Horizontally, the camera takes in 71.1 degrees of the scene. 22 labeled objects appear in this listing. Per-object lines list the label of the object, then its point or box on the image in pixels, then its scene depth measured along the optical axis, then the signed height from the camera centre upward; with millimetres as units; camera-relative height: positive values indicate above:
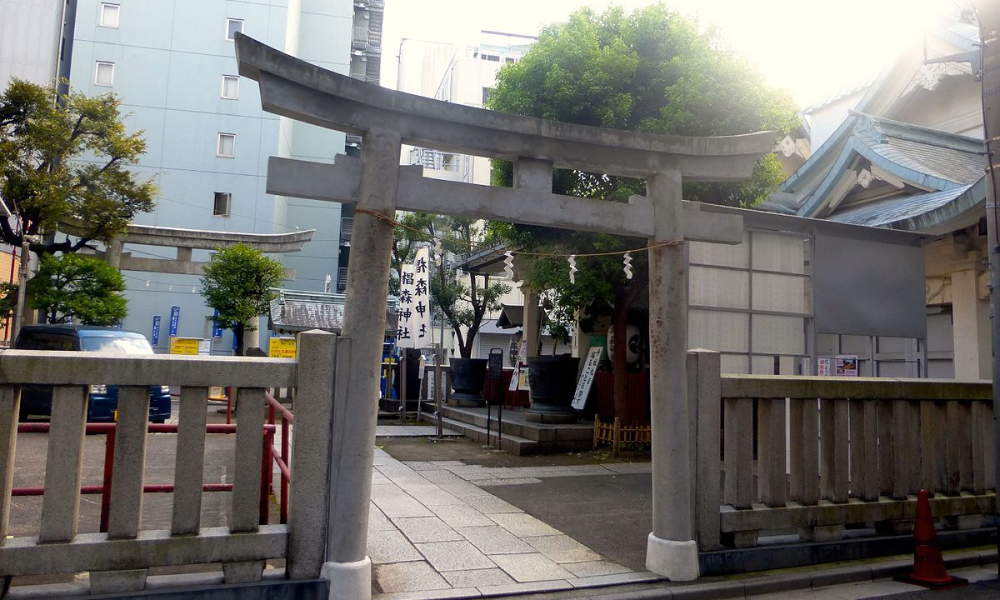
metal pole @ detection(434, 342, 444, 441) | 15637 -324
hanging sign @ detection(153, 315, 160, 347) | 32812 +1121
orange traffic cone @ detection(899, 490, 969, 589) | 6523 -1609
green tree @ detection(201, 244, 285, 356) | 24031 +2493
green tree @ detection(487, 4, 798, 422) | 12562 +5035
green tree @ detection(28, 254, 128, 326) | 18828 +1677
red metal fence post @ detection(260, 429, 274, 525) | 5515 -948
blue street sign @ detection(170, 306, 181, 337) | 32688 +1712
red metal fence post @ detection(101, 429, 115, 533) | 4918 -946
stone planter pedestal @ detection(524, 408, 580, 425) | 15133 -1061
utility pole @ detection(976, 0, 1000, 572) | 7059 +2661
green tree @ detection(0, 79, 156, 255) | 17406 +4811
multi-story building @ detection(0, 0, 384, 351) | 33188 +12089
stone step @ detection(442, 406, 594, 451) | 13664 -1267
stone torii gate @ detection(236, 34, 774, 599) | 5418 +1444
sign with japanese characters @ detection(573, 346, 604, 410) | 14953 -193
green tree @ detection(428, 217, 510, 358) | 25734 +2827
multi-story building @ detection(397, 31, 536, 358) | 46719 +18759
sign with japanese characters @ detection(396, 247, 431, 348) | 15500 +1303
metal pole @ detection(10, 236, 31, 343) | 17761 +1622
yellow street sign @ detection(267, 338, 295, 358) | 22156 +370
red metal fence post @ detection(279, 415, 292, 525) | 5959 -1078
